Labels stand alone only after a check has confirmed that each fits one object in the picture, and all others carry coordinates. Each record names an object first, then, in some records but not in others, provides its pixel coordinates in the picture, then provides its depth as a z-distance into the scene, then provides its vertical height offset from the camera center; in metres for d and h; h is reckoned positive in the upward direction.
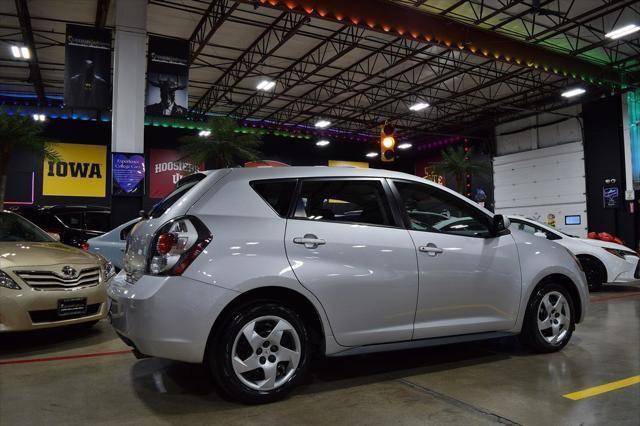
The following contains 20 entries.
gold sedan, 4.24 -0.44
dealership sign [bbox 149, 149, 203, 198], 23.80 +3.34
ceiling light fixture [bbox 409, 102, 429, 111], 22.09 +6.00
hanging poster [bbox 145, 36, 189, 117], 11.24 +3.86
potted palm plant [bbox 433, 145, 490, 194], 25.29 +3.65
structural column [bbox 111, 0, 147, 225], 10.59 +3.36
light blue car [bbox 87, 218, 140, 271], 7.41 -0.10
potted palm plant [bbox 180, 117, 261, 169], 17.03 +3.31
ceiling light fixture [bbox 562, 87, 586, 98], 18.86 +5.64
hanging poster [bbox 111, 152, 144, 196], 10.38 +1.38
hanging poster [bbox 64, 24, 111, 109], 10.42 +3.77
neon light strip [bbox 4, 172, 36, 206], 21.34 +2.20
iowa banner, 21.78 +3.04
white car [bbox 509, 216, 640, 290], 8.30 -0.38
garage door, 22.12 +2.47
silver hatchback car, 2.85 -0.25
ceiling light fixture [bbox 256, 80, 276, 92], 19.33 +6.20
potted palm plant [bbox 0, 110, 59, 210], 10.59 +2.30
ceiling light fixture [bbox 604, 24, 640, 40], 13.89 +5.91
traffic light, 7.23 +1.41
